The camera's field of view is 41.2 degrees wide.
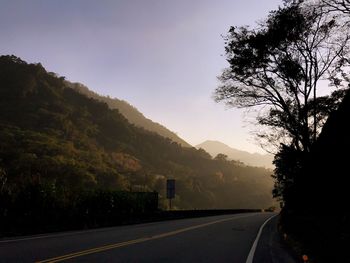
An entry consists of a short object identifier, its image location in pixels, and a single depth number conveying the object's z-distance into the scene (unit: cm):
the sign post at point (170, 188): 4547
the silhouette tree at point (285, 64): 2708
